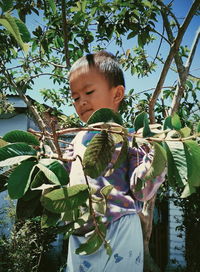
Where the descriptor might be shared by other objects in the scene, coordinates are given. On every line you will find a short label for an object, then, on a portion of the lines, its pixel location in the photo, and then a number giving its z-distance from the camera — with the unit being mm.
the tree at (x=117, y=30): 1915
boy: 931
